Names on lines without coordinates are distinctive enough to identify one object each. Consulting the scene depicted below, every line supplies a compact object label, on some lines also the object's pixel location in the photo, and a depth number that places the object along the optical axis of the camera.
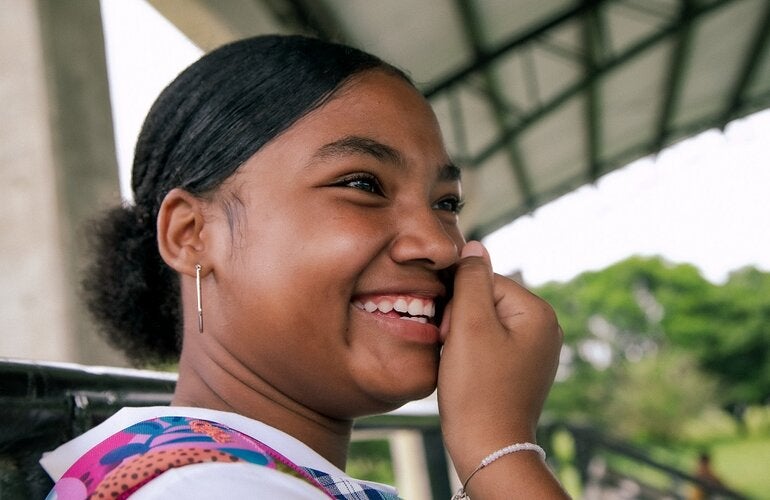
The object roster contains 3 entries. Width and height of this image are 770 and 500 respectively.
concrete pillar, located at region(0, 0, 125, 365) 1.62
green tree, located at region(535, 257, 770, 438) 18.08
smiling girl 0.93
